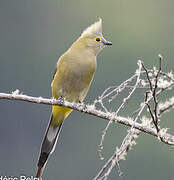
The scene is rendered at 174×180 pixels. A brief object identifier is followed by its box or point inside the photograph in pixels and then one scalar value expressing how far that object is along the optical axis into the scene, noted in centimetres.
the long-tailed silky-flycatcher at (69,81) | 998
